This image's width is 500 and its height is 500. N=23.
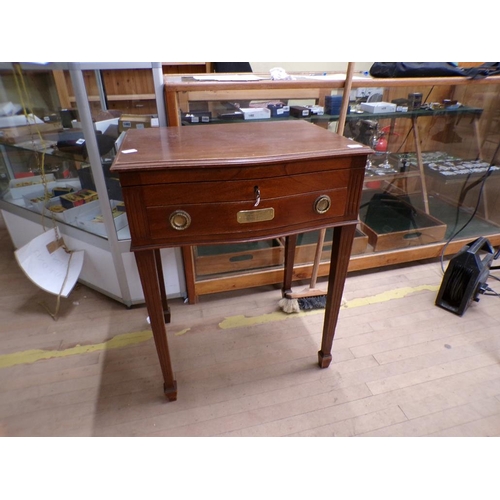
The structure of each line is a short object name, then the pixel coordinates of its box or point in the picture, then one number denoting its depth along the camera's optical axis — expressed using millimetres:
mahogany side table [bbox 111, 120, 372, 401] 798
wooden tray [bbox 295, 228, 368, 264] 1662
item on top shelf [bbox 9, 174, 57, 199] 1690
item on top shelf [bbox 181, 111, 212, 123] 1279
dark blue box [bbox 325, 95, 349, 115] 1361
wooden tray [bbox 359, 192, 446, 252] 1778
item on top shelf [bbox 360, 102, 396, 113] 1495
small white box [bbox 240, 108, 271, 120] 1353
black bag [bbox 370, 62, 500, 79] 1393
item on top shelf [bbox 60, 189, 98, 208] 1461
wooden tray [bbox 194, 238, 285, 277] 1564
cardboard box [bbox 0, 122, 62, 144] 1435
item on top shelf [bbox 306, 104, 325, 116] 1405
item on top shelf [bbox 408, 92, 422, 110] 1556
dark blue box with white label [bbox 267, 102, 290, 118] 1399
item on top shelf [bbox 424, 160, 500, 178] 1968
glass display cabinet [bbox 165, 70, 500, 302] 1302
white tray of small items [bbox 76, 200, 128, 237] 1389
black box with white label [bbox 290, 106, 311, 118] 1408
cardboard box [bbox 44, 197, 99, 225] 1478
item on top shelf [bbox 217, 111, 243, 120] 1329
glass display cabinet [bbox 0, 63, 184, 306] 1175
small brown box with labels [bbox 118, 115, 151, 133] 1285
